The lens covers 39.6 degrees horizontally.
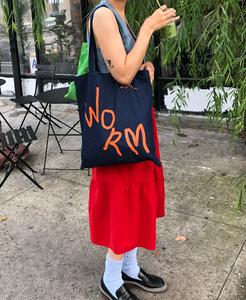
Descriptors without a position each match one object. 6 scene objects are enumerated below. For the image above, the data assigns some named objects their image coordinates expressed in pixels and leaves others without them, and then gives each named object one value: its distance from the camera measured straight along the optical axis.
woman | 1.49
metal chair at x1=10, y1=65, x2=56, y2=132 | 4.74
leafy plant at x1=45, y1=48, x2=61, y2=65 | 6.99
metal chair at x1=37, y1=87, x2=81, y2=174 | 4.11
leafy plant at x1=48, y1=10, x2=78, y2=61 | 6.69
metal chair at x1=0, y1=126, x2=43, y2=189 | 3.62
